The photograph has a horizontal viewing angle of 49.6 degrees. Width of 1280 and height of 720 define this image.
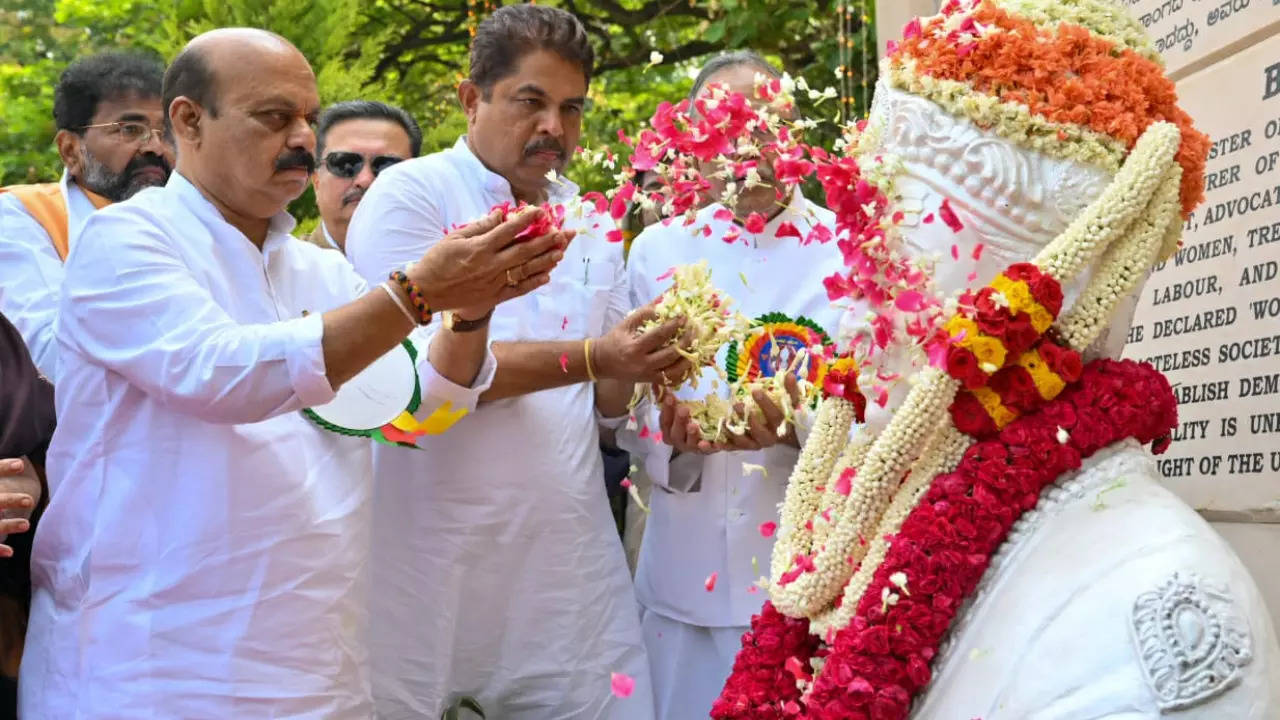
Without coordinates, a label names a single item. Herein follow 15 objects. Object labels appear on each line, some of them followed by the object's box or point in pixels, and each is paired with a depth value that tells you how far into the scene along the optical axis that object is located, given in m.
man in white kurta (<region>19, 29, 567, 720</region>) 3.08
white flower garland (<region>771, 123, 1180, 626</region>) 2.34
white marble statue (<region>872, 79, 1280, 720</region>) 1.97
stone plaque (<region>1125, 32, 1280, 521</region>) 3.42
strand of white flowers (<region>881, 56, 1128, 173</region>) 2.39
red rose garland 2.38
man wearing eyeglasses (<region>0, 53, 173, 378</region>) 4.68
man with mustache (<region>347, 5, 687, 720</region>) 4.25
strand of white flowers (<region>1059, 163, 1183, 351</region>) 2.38
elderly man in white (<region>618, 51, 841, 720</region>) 4.39
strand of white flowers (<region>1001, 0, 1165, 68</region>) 2.54
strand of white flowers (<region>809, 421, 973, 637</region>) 2.52
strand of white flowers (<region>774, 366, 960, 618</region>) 2.44
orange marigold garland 2.40
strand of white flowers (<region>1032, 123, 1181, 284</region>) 2.33
